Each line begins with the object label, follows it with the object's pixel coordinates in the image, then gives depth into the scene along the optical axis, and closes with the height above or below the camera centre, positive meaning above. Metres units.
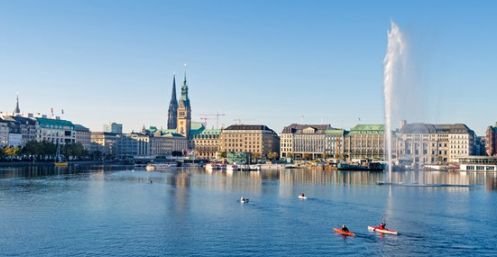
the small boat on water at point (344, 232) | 53.16 -7.88
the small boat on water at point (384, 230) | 53.88 -7.81
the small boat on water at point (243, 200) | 77.77 -6.90
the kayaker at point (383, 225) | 54.81 -7.39
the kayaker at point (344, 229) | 53.62 -7.57
